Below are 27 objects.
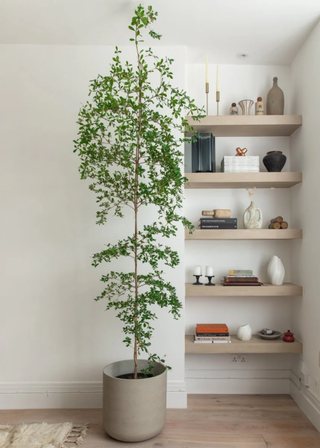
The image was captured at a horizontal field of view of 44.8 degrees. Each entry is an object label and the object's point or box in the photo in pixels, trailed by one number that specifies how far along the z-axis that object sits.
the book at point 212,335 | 2.88
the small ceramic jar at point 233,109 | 3.01
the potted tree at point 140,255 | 2.22
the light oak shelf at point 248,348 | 2.82
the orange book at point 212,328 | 2.89
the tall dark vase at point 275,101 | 3.00
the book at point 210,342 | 2.85
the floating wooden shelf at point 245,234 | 2.86
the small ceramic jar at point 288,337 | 2.87
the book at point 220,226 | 2.91
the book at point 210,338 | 2.87
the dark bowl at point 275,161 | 2.94
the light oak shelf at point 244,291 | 2.85
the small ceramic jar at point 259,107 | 2.99
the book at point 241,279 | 2.92
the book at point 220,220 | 2.91
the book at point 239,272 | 2.95
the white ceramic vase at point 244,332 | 2.90
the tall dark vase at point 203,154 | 2.94
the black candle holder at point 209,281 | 2.96
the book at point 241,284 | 2.90
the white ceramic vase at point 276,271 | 2.94
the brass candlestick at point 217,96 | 2.98
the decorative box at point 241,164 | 2.93
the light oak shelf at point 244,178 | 2.87
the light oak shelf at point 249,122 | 2.89
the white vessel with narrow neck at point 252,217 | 2.97
